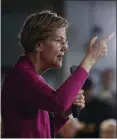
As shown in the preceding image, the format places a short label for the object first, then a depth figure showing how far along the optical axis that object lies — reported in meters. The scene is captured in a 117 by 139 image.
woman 3.98
